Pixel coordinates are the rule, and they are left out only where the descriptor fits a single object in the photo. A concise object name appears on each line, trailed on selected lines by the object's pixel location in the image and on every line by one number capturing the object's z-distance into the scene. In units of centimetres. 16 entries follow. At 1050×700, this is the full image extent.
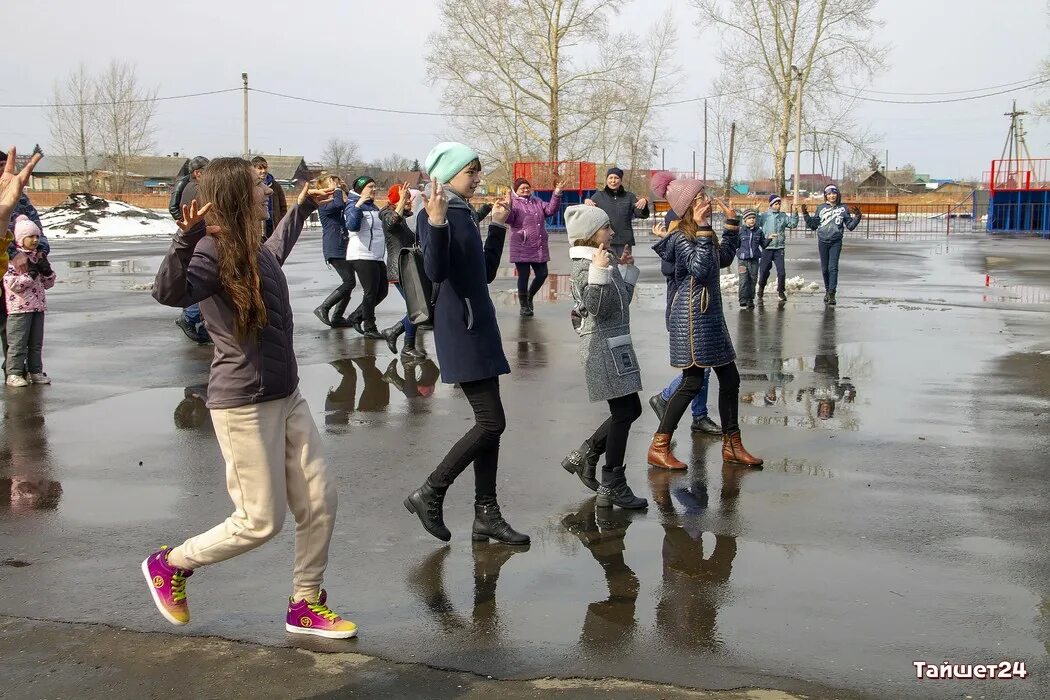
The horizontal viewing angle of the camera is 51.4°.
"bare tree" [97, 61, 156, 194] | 7062
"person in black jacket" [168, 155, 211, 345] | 990
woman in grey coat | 601
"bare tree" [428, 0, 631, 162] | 4391
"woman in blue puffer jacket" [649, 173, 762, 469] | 688
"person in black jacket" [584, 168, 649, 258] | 1247
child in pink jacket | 966
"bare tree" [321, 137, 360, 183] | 9390
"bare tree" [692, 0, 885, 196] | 4928
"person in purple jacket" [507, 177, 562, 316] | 1452
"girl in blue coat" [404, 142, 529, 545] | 532
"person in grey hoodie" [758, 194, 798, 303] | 1642
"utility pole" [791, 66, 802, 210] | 4488
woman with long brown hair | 409
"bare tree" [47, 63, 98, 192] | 7175
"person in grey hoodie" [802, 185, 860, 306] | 1625
